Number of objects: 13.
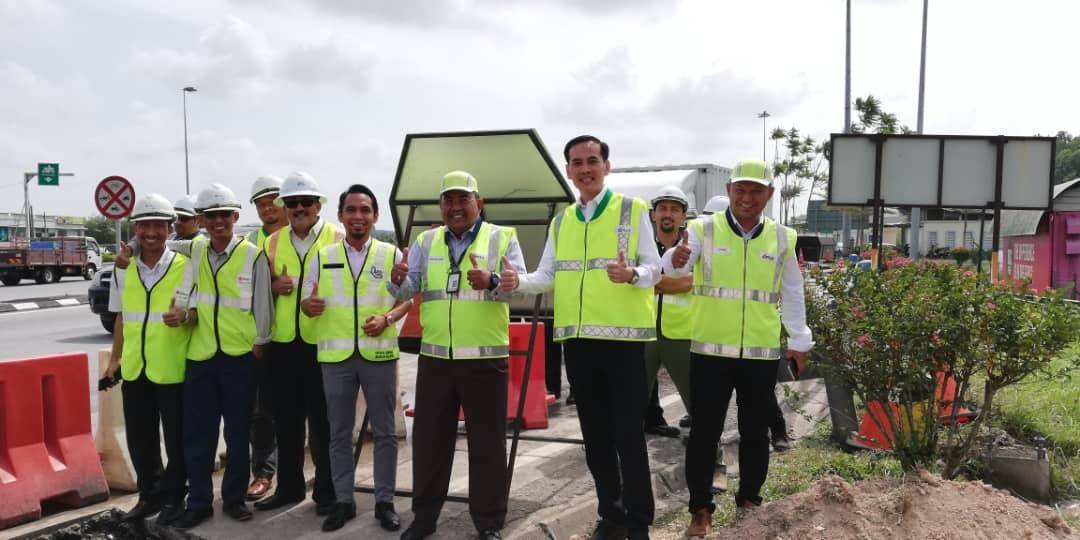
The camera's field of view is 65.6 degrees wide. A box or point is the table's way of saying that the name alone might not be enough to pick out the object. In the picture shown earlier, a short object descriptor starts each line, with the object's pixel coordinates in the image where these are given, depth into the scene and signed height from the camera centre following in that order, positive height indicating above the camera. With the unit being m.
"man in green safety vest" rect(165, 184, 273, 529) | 4.73 -0.69
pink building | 19.69 -0.33
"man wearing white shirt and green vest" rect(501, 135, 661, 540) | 4.17 -0.48
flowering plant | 4.58 -0.63
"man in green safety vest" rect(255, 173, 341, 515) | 4.88 -0.84
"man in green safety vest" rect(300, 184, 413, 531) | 4.64 -0.68
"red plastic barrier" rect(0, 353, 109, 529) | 4.79 -1.30
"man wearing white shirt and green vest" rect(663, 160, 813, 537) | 4.39 -0.51
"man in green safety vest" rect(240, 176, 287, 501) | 5.11 -1.12
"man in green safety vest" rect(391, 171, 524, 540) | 4.37 -0.73
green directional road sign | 31.09 +1.75
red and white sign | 15.32 +0.45
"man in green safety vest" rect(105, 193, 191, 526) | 4.72 -0.79
